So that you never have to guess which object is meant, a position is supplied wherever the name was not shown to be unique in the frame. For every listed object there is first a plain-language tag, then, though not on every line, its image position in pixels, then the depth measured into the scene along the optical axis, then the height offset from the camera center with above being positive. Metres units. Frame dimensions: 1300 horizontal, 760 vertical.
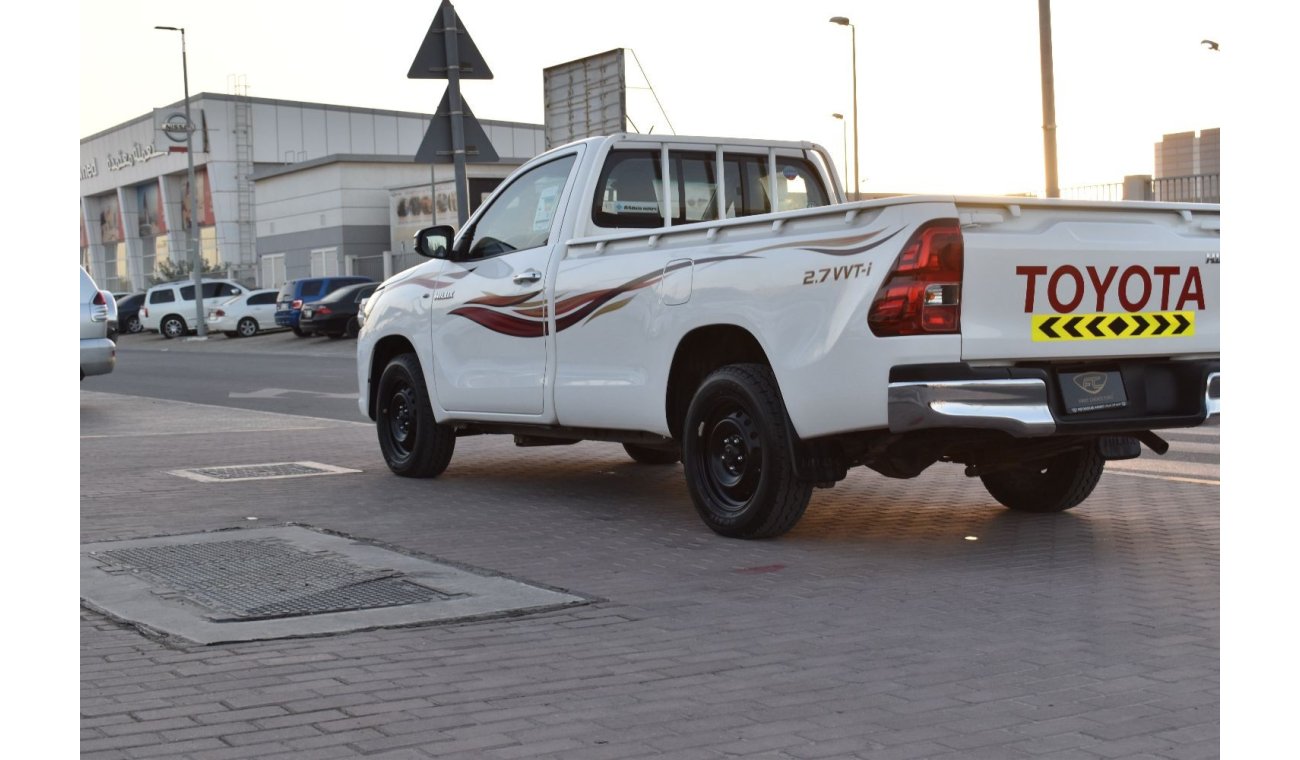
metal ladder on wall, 78.00 +5.17
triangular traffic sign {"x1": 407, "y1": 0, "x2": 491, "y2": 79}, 13.09 +1.83
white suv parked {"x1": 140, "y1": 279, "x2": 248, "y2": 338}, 50.78 -0.51
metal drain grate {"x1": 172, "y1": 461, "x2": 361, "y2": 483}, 10.73 -1.26
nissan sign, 52.62 +5.28
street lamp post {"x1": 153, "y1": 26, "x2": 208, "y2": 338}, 48.03 +0.49
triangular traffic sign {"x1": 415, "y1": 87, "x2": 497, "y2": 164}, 13.21 +1.15
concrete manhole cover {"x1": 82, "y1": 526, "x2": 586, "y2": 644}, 5.94 -1.23
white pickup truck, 6.66 -0.27
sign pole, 13.05 +1.48
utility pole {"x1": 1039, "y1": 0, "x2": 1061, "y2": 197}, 22.58 +2.22
